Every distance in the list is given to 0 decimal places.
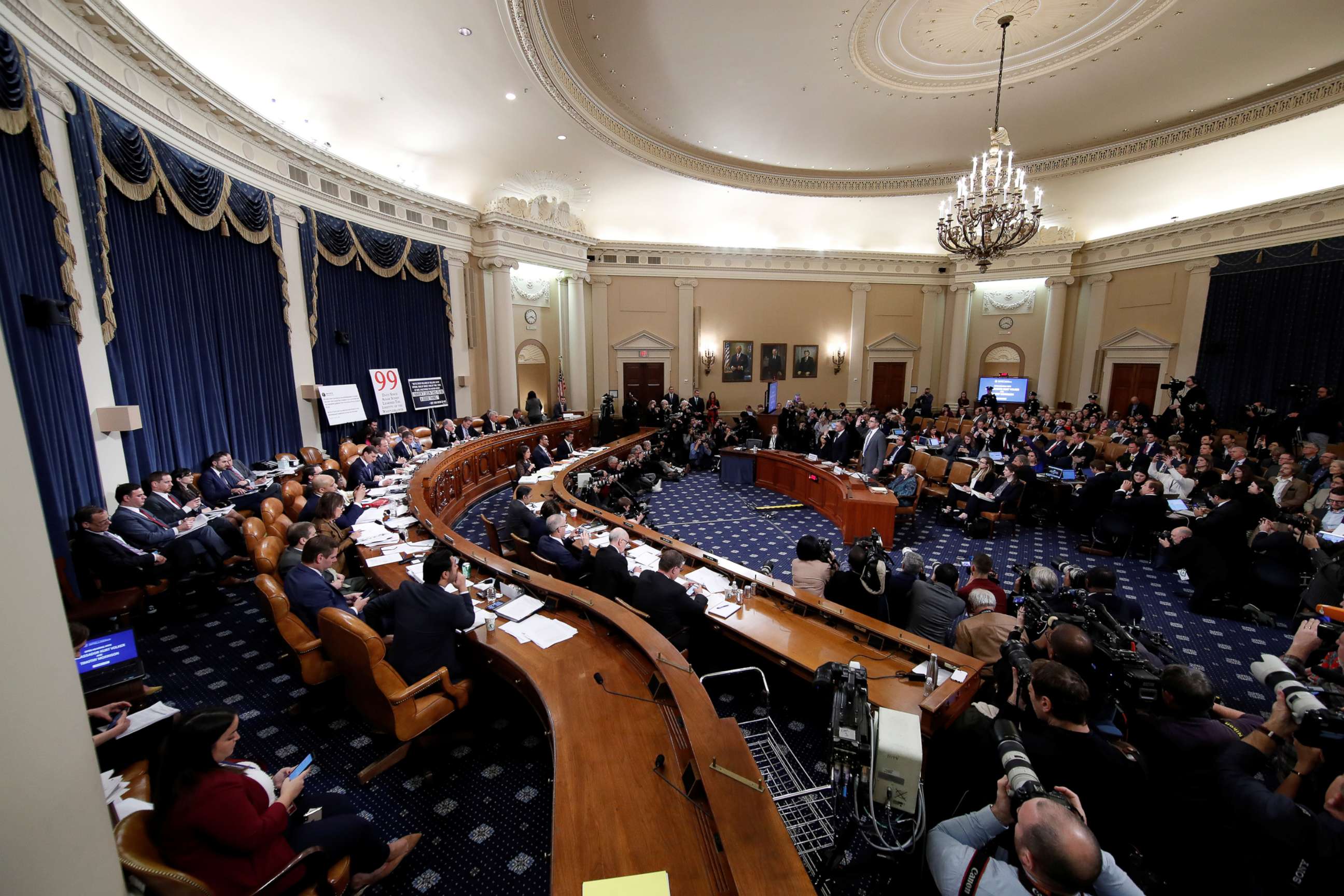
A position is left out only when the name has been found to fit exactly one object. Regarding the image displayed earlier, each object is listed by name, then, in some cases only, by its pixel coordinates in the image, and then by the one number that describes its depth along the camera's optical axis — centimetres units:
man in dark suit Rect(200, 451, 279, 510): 621
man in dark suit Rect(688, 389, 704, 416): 1529
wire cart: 249
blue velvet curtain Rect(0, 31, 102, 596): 440
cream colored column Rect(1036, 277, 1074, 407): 1509
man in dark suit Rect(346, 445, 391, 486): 734
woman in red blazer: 183
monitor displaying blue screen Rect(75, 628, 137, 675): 286
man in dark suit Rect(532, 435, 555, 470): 987
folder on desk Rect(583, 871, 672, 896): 169
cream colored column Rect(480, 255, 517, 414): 1261
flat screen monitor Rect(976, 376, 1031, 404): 1619
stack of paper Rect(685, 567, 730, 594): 412
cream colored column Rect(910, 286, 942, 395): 1716
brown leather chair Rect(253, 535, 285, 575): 398
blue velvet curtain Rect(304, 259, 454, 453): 940
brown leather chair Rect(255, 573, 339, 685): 338
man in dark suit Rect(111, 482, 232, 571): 484
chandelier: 709
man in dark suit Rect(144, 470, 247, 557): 543
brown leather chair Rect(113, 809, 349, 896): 164
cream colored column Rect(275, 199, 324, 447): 847
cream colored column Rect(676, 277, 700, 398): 1577
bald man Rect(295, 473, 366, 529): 527
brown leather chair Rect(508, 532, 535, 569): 497
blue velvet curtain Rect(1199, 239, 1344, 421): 1048
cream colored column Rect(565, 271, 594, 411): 1464
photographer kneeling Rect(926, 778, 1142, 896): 153
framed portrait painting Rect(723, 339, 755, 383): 1647
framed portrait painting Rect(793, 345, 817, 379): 1694
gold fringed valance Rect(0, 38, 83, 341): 438
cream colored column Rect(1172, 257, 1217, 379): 1240
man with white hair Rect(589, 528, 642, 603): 415
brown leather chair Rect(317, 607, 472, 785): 286
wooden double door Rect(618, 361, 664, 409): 1595
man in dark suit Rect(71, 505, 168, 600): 446
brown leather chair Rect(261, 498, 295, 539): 494
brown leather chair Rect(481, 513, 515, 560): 580
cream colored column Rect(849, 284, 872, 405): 1684
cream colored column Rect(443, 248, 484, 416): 1202
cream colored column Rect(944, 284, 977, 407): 1680
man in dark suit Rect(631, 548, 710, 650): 365
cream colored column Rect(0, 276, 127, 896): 74
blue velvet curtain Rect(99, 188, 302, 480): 597
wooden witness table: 721
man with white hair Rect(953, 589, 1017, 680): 333
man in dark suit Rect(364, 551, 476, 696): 312
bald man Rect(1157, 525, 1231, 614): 526
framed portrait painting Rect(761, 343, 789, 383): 1672
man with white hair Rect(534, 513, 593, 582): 468
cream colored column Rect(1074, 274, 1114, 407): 1453
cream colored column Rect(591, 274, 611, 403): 1523
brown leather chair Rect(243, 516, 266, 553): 464
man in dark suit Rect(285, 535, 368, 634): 354
